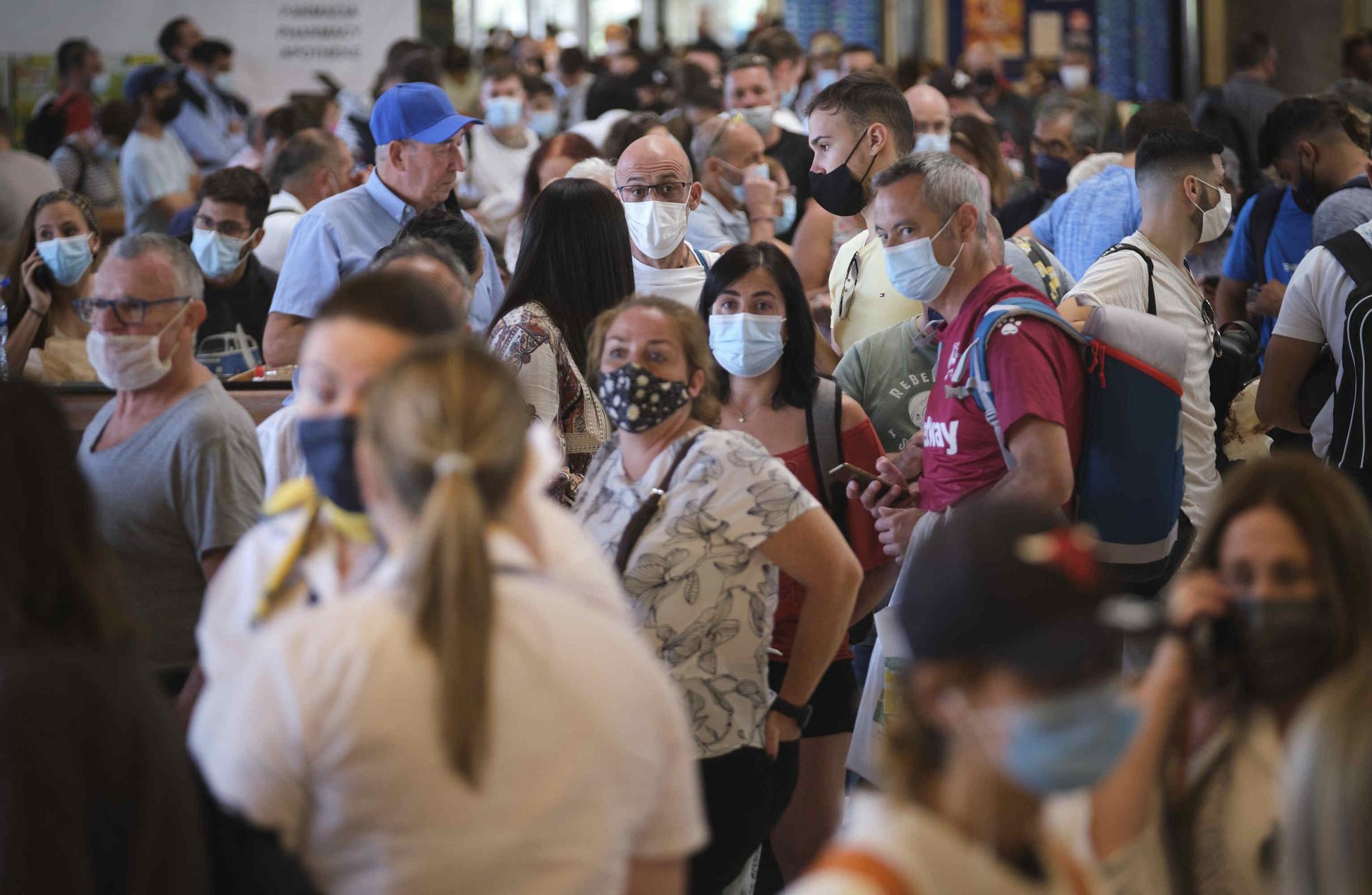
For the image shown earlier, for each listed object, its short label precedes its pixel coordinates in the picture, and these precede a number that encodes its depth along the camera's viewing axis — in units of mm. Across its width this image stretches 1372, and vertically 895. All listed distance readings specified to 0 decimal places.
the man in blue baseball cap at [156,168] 15961
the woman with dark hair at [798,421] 7012
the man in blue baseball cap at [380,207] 8695
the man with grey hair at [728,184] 11430
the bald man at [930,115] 13172
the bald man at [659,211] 8828
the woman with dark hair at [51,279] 9875
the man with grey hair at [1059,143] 15055
